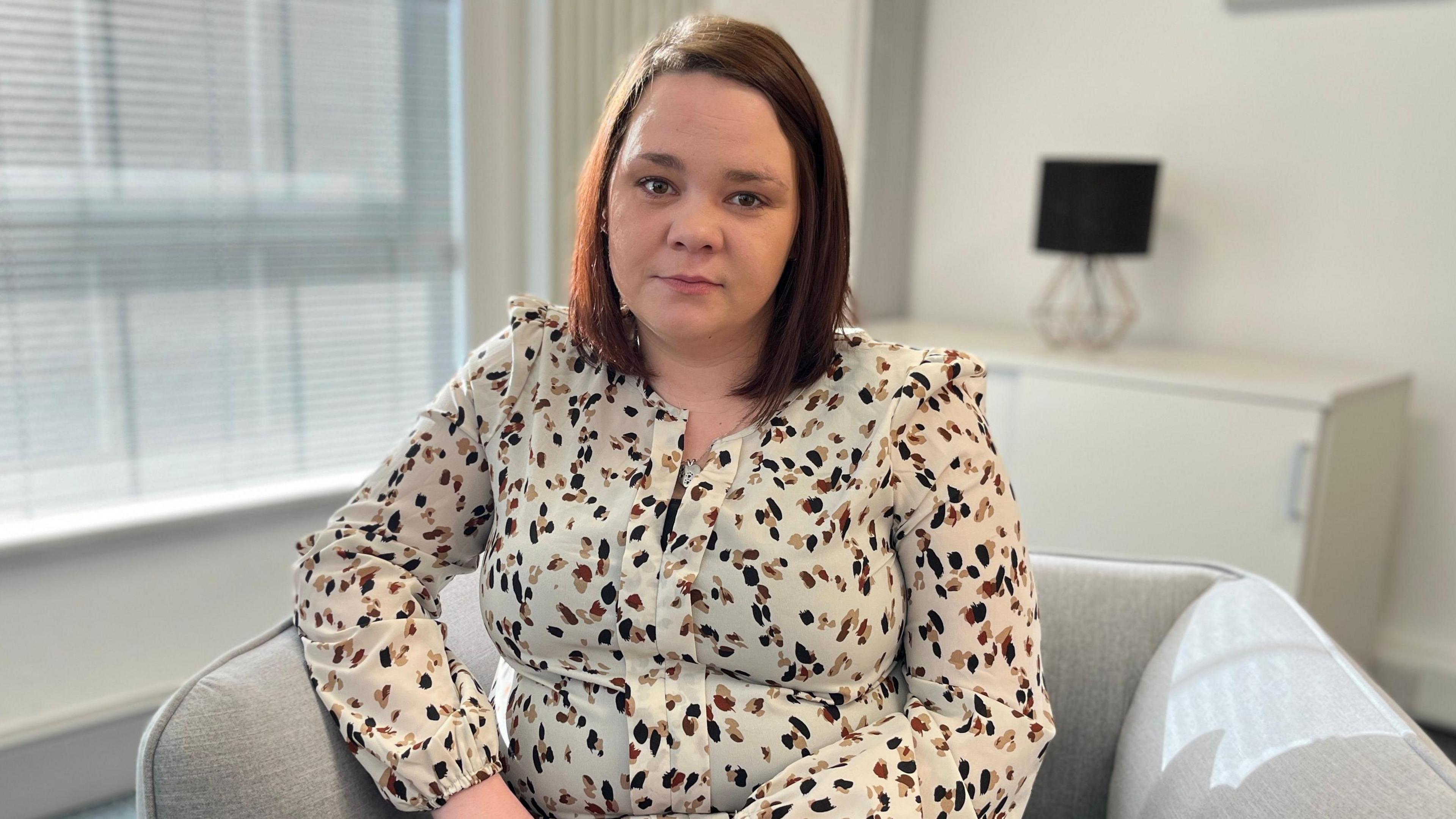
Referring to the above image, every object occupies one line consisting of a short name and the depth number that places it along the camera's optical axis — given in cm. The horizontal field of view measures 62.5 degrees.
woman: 117
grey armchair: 111
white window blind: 219
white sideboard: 236
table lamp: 271
